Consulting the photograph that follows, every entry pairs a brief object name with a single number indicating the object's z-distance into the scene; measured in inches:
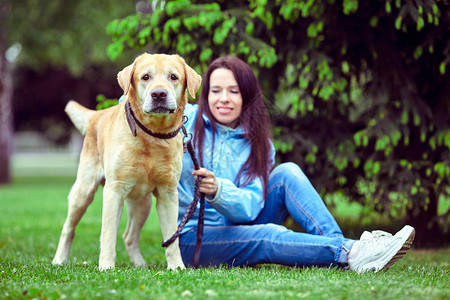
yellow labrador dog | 145.9
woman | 152.8
